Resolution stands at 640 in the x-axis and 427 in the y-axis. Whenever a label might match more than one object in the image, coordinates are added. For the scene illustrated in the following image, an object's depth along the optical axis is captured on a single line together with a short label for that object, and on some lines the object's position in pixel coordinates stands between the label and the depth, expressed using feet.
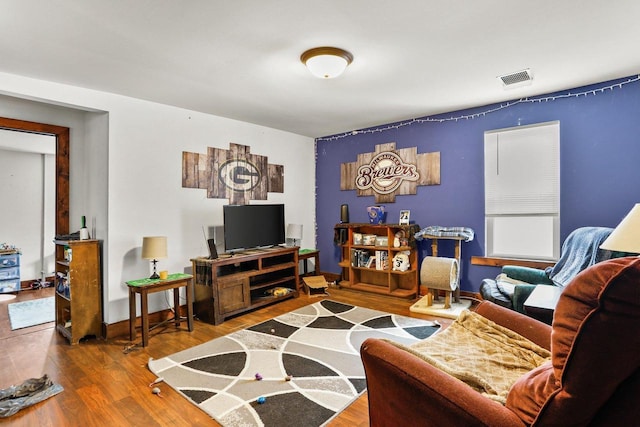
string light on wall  10.66
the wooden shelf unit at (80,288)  10.18
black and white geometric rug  6.65
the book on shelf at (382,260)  14.98
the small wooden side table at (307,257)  16.14
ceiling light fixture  8.02
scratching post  12.07
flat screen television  12.87
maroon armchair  2.69
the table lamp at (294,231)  15.88
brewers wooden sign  14.64
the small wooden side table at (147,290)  9.87
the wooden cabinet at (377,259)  14.53
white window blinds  11.82
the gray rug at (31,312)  12.08
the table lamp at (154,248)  10.50
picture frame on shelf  14.99
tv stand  11.64
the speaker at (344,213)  16.57
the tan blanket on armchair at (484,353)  4.43
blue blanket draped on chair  8.76
